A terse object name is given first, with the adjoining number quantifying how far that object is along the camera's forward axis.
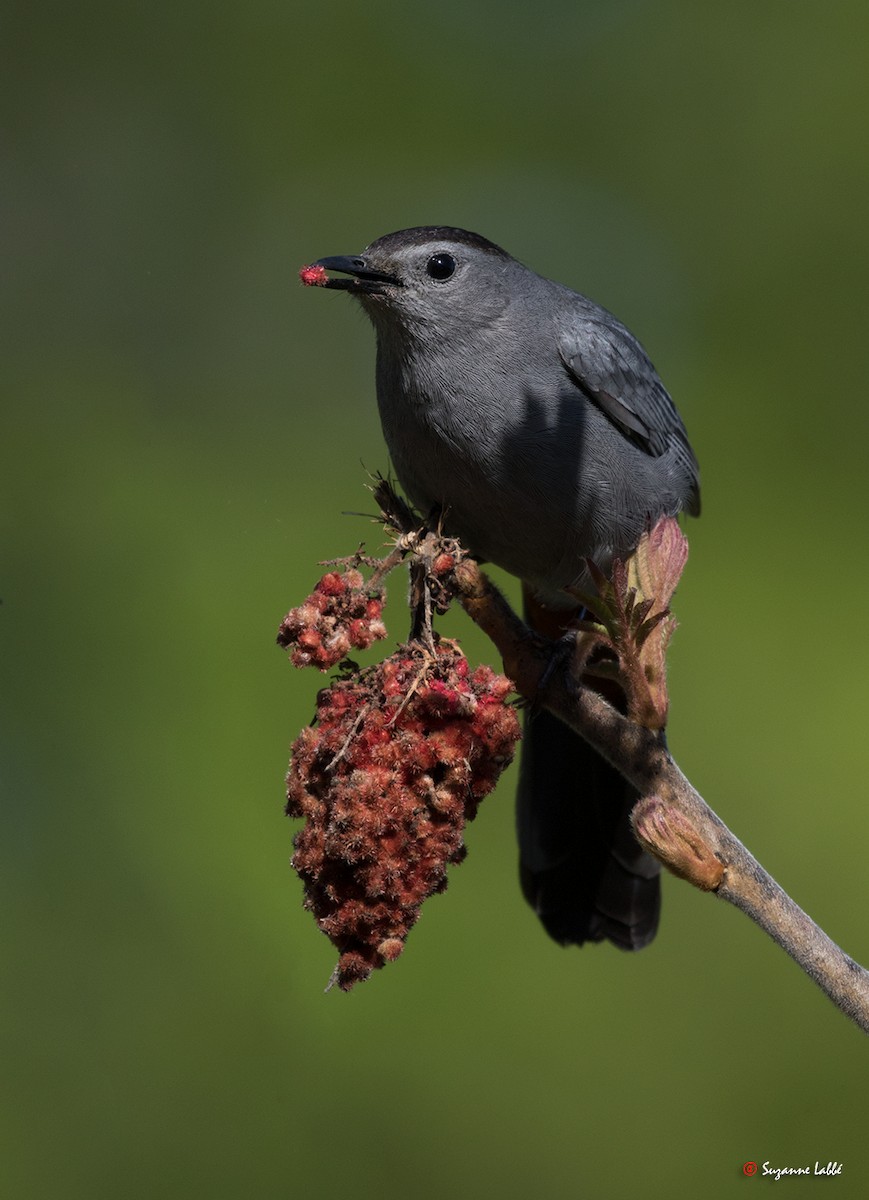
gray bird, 7.00
